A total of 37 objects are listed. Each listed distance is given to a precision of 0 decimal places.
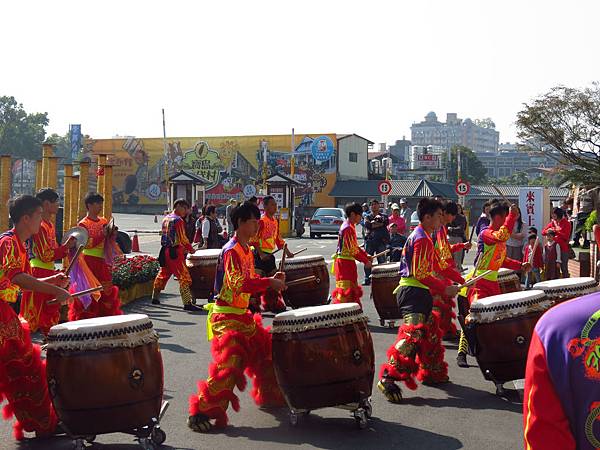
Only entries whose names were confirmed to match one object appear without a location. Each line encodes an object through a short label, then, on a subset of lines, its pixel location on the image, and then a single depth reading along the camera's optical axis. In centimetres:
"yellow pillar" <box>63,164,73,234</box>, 1566
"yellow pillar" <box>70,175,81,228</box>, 1572
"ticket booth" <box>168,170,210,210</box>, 2677
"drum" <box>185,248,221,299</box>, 1234
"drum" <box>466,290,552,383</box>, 666
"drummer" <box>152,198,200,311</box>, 1264
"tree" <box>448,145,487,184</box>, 9681
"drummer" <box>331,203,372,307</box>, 1020
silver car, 3459
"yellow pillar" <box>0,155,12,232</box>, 1648
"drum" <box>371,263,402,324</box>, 1034
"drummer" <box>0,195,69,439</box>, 553
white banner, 1769
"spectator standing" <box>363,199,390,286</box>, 1588
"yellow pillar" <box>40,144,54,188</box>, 1552
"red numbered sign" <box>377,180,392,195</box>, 3033
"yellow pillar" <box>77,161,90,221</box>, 1573
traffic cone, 2520
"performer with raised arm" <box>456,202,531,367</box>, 816
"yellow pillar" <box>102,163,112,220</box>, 1683
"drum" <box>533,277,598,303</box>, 704
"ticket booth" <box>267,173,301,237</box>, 3279
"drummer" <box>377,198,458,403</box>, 702
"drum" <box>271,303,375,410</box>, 583
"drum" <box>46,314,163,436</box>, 525
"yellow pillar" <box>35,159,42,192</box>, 1711
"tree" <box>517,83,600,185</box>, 3331
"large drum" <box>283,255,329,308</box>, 1072
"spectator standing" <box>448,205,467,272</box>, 1521
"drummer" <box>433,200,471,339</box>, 739
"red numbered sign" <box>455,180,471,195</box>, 2833
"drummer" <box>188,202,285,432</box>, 610
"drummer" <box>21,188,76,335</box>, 756
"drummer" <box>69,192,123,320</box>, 838
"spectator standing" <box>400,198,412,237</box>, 1914
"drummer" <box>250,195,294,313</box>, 1167
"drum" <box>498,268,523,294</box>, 855
